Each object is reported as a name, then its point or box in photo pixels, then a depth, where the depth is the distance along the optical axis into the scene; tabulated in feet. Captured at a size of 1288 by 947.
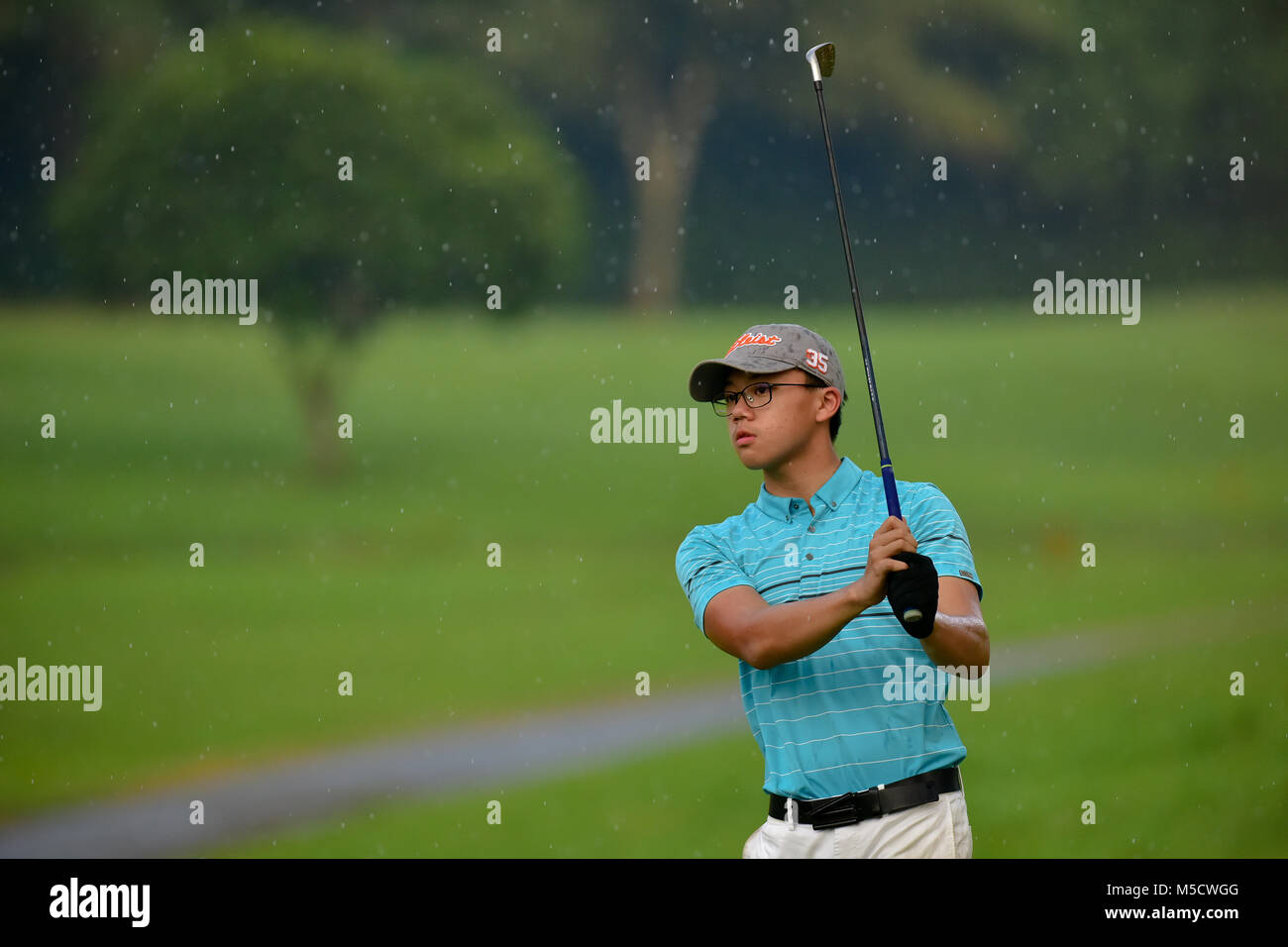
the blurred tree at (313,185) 46.55
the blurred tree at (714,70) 53.67
